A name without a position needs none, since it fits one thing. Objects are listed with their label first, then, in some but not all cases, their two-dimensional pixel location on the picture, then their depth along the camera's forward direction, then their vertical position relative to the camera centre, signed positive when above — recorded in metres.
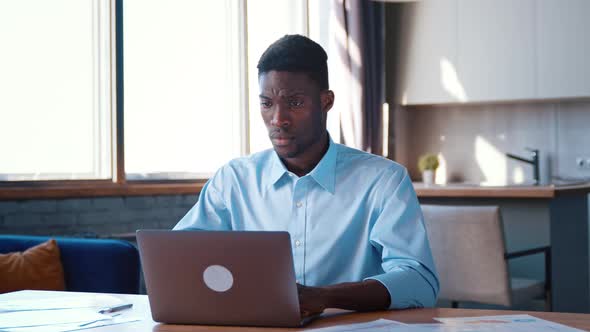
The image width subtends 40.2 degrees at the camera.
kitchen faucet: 5.10 +0.03
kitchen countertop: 3.99 -0.13
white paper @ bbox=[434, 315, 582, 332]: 1.31 -0.27
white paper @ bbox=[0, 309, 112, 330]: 1.47 -0.27
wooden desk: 1.40 -0.27
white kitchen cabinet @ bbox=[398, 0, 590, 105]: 5.14 +0.76
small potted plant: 5.55 +0.00
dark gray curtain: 5.18 +0.59
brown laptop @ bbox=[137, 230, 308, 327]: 1.33 -0.18
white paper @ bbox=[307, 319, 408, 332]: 1.33 -0.27
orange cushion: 2.56 -0.31
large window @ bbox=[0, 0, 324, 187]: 3.35 +0.41
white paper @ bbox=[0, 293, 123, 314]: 1.65 -0.28
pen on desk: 1.59 -0.27
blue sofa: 2.61 -0.30
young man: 1.80 -0.06
